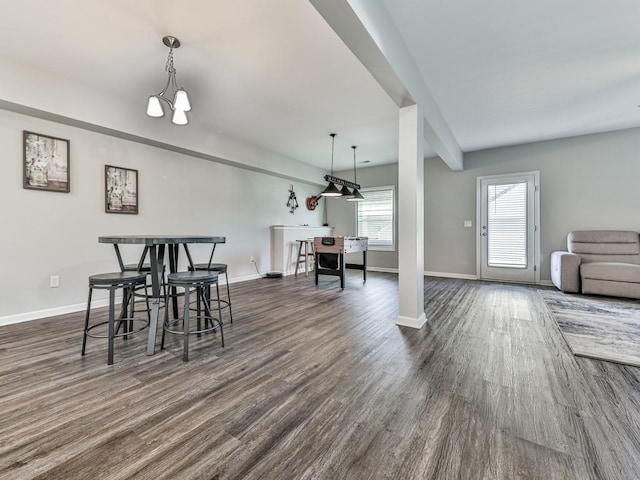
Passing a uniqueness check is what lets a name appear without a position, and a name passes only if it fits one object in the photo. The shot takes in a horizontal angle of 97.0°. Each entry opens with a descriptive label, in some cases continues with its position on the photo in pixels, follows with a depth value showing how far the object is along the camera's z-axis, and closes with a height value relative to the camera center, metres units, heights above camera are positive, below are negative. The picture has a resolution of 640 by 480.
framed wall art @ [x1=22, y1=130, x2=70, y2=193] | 3.04 +0.84
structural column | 2.91 +0.19
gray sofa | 4.03 -0.40
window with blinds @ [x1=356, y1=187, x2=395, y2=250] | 6.97 +0.52
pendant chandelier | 2.48 +1.22
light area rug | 2.27 -0.91
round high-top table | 2.16 -0.13
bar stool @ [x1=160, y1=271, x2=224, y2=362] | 2.13 -0.37
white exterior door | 5.28 +0.18
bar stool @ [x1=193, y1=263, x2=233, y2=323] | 2.91 -0.32
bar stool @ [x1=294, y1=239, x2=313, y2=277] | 6.21 -0.40
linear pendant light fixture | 4.90 +0.87
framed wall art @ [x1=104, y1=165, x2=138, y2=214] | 3.65 +0.63
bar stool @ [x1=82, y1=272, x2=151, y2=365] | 2.06 -0.37
